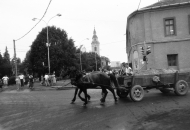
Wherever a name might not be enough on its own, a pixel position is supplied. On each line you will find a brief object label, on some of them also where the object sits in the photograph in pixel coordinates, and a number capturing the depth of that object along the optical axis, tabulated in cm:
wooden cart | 895
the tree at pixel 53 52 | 3947
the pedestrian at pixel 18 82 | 1998
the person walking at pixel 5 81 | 2380
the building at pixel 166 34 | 1998
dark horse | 884
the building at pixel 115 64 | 15459
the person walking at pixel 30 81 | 2019
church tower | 12838
